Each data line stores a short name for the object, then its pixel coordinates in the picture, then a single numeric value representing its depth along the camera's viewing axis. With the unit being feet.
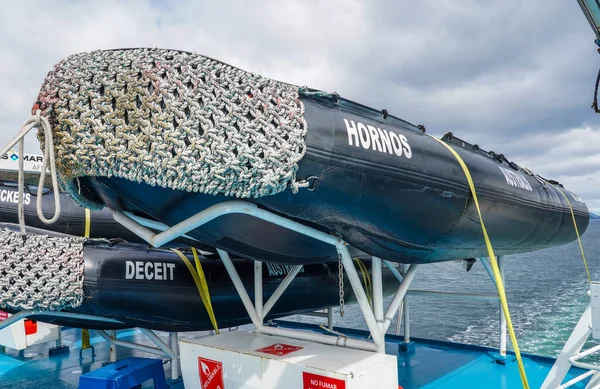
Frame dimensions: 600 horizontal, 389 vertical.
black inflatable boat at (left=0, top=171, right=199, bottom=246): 24.36
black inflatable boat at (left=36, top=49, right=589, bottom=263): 8.61
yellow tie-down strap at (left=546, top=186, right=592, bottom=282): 23.25
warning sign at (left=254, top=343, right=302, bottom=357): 13.11
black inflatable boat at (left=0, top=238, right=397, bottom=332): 16.25
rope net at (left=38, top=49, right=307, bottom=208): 8.54
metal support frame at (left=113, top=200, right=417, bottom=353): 9.90
